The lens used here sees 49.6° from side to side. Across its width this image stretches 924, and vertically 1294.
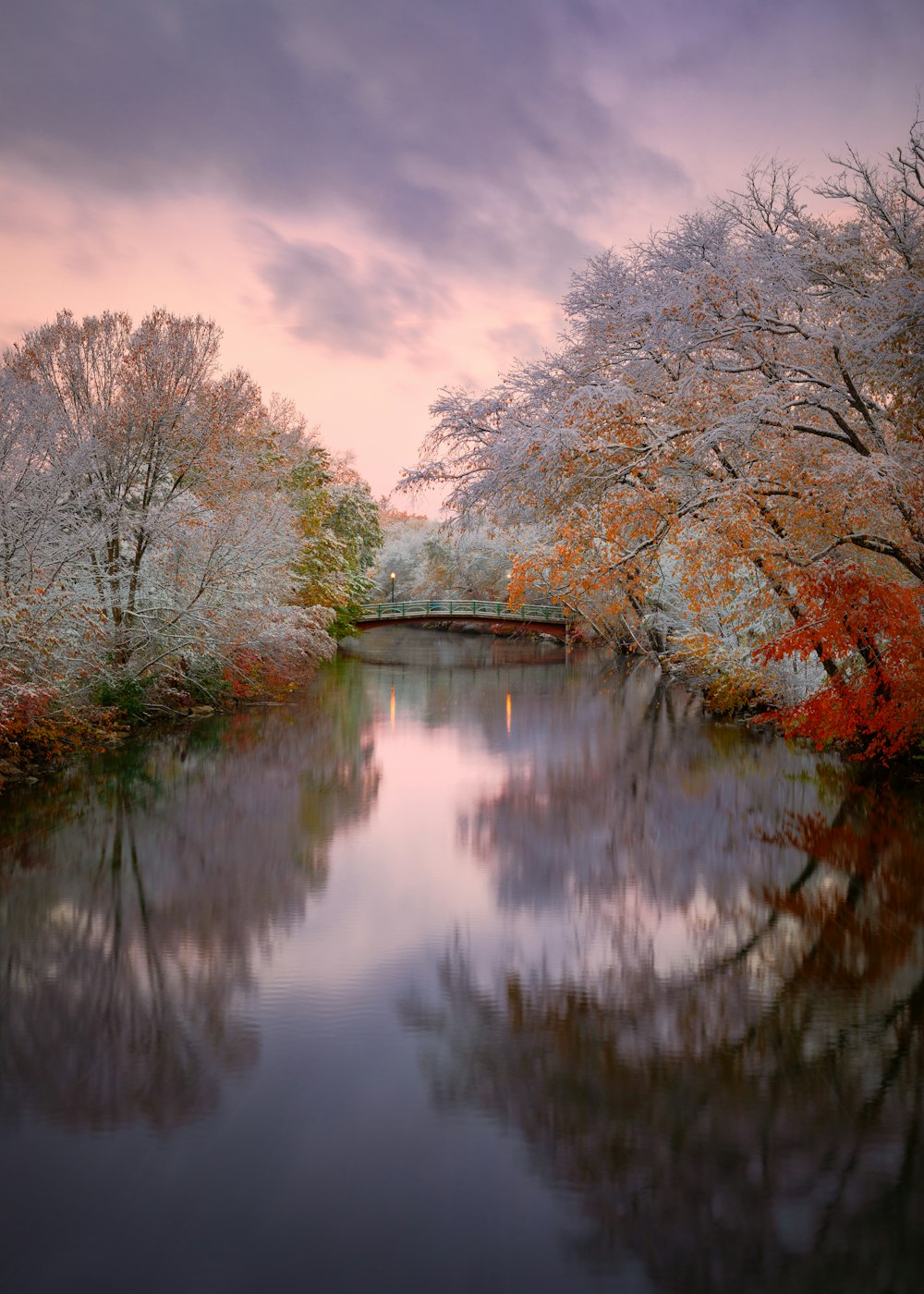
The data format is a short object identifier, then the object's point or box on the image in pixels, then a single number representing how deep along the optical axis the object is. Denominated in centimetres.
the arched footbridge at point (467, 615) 5147
